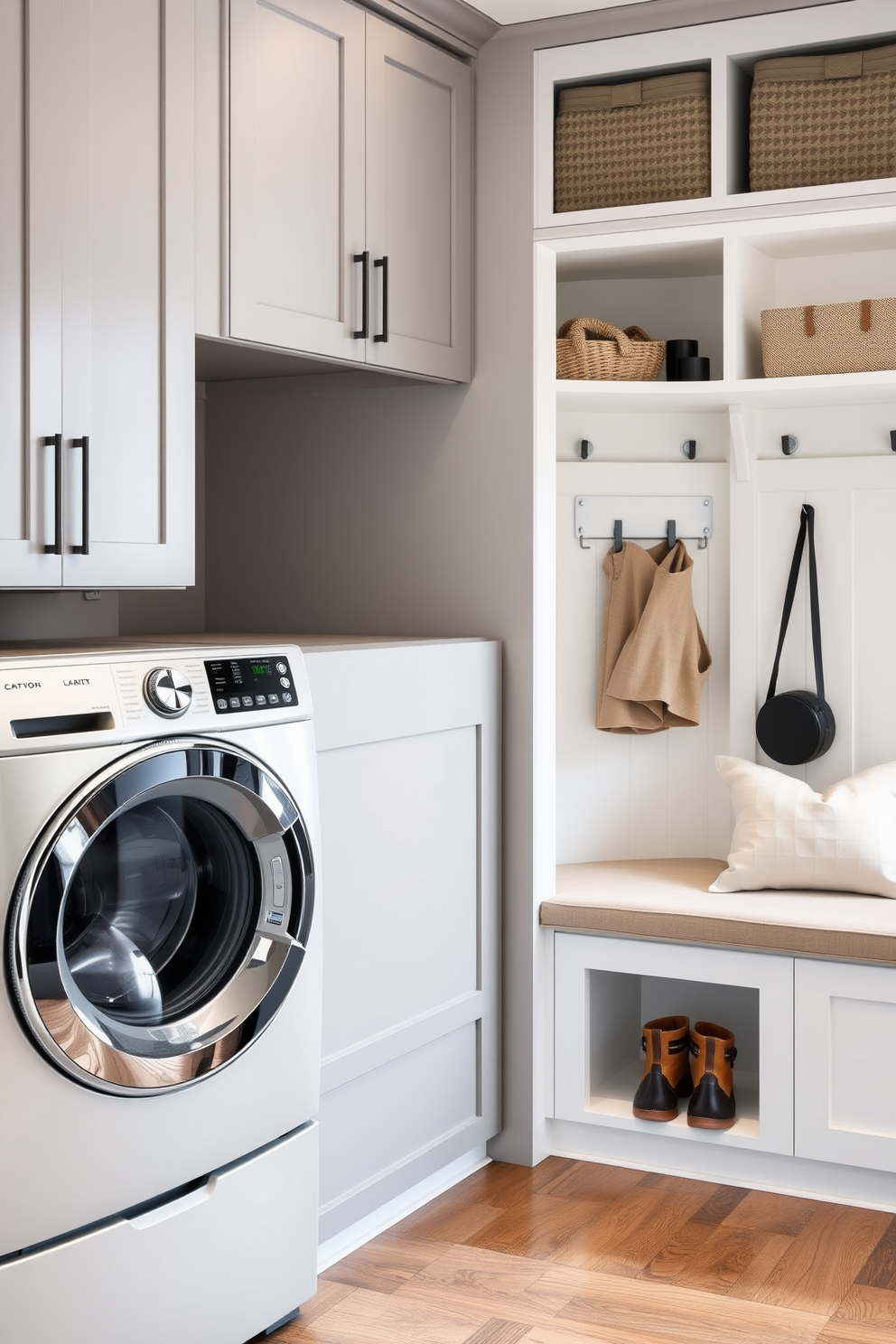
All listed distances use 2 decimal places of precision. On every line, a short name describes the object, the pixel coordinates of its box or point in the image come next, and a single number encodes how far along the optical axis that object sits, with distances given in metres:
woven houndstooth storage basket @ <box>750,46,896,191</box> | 2.65
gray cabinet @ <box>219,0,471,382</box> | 2.28
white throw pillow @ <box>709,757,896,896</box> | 2.78
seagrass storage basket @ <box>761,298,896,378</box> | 2.79
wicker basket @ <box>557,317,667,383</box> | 2.93
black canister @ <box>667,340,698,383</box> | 3.04
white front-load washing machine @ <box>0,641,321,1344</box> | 1.67
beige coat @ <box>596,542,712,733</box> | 3.19
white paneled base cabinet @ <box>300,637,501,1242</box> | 2.38
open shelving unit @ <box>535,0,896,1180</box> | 2.71
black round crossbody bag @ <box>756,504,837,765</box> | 3.07
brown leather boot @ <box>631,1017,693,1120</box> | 2.82
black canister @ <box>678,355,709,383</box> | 3.00
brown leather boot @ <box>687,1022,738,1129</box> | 2.76
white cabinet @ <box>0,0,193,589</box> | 1.88
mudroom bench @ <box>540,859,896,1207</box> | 2.60
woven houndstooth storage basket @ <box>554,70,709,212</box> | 2.76
